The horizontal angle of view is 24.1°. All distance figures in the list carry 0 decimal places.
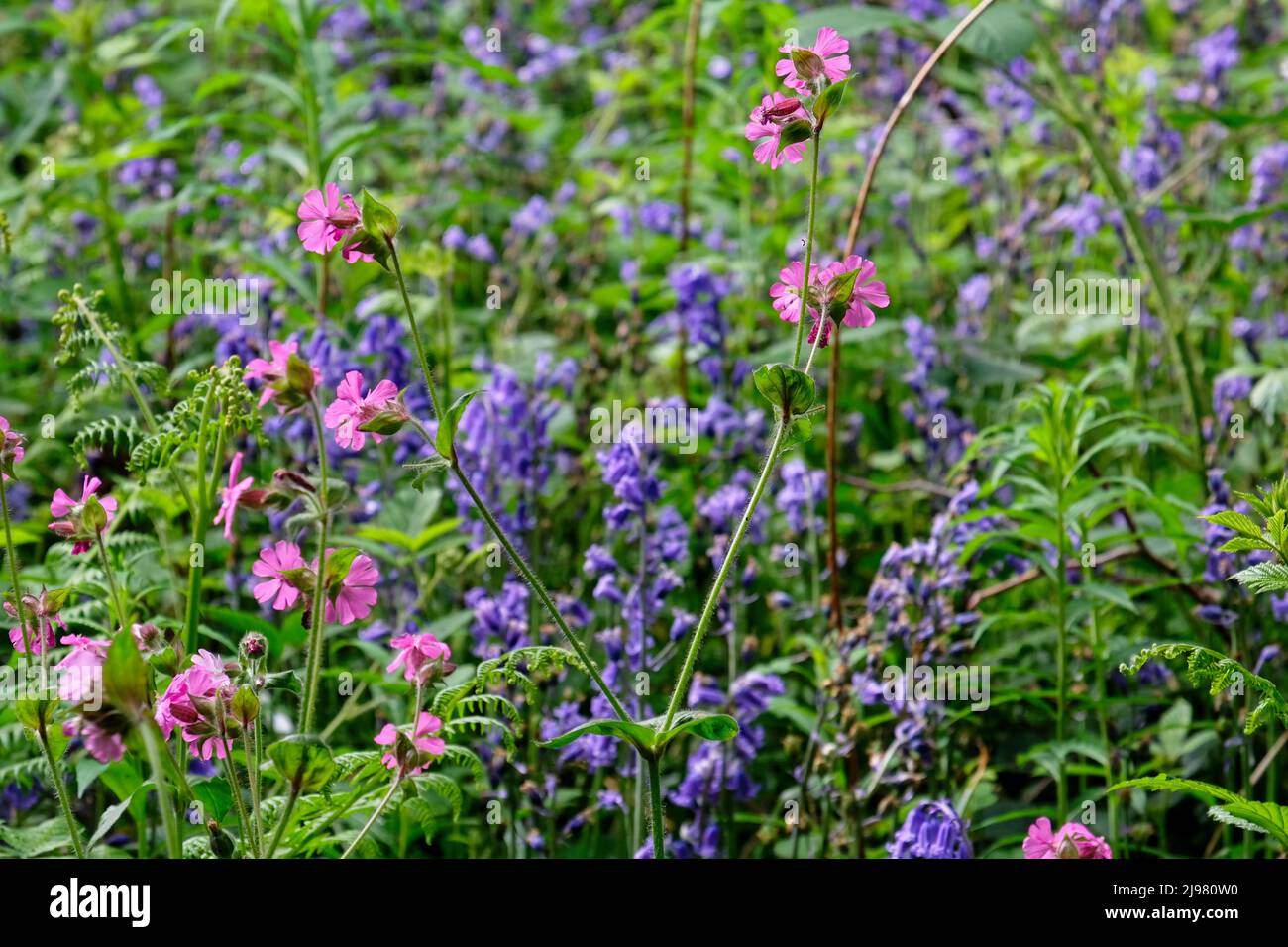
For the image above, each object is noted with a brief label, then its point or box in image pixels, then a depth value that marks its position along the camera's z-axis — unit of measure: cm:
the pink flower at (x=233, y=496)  97
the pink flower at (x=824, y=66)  97
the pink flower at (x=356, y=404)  96
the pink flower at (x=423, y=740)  97
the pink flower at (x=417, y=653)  99
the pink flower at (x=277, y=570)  96
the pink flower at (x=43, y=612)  100
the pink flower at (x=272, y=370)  95
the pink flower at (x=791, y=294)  100
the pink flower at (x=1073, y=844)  99
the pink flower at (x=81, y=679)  89
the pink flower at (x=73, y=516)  99
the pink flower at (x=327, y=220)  96
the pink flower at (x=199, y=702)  95
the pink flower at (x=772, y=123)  97
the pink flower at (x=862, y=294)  98
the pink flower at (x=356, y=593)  98
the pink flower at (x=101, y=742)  87
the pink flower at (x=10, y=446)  100
